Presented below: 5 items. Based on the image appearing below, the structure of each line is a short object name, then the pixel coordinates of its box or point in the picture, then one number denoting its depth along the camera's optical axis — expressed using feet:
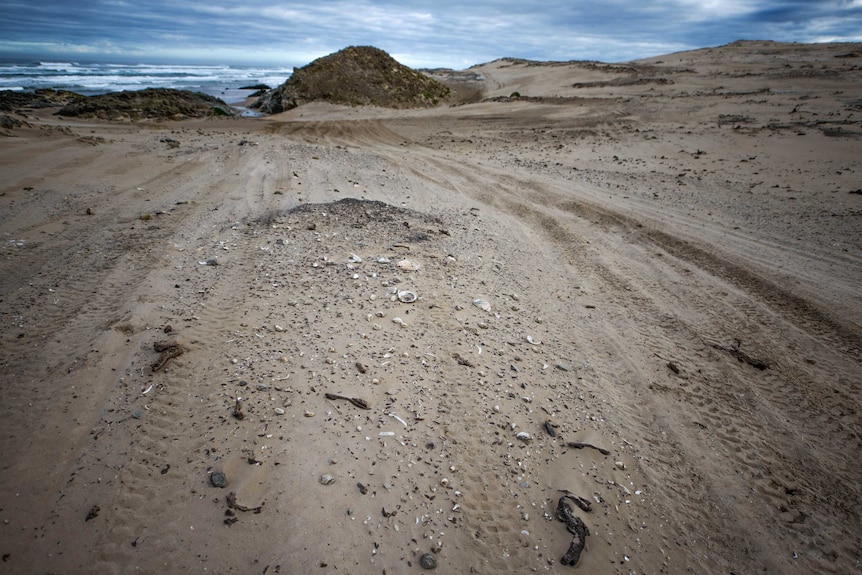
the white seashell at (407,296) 12.78
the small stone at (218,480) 7.14
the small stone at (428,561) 6.46
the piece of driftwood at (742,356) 11.62
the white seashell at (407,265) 14.48
